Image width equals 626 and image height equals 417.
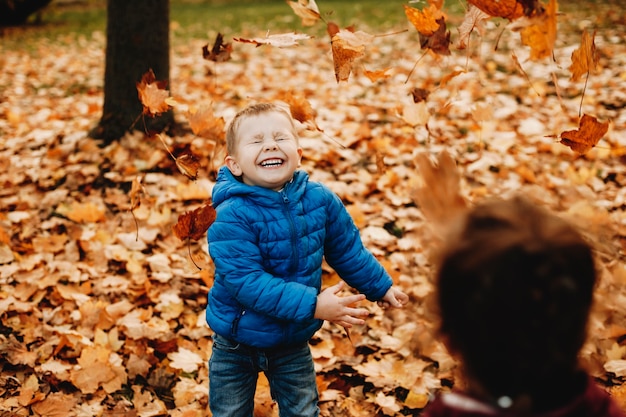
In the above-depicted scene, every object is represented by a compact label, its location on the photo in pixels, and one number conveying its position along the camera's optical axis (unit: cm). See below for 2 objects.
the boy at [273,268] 165
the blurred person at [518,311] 92
